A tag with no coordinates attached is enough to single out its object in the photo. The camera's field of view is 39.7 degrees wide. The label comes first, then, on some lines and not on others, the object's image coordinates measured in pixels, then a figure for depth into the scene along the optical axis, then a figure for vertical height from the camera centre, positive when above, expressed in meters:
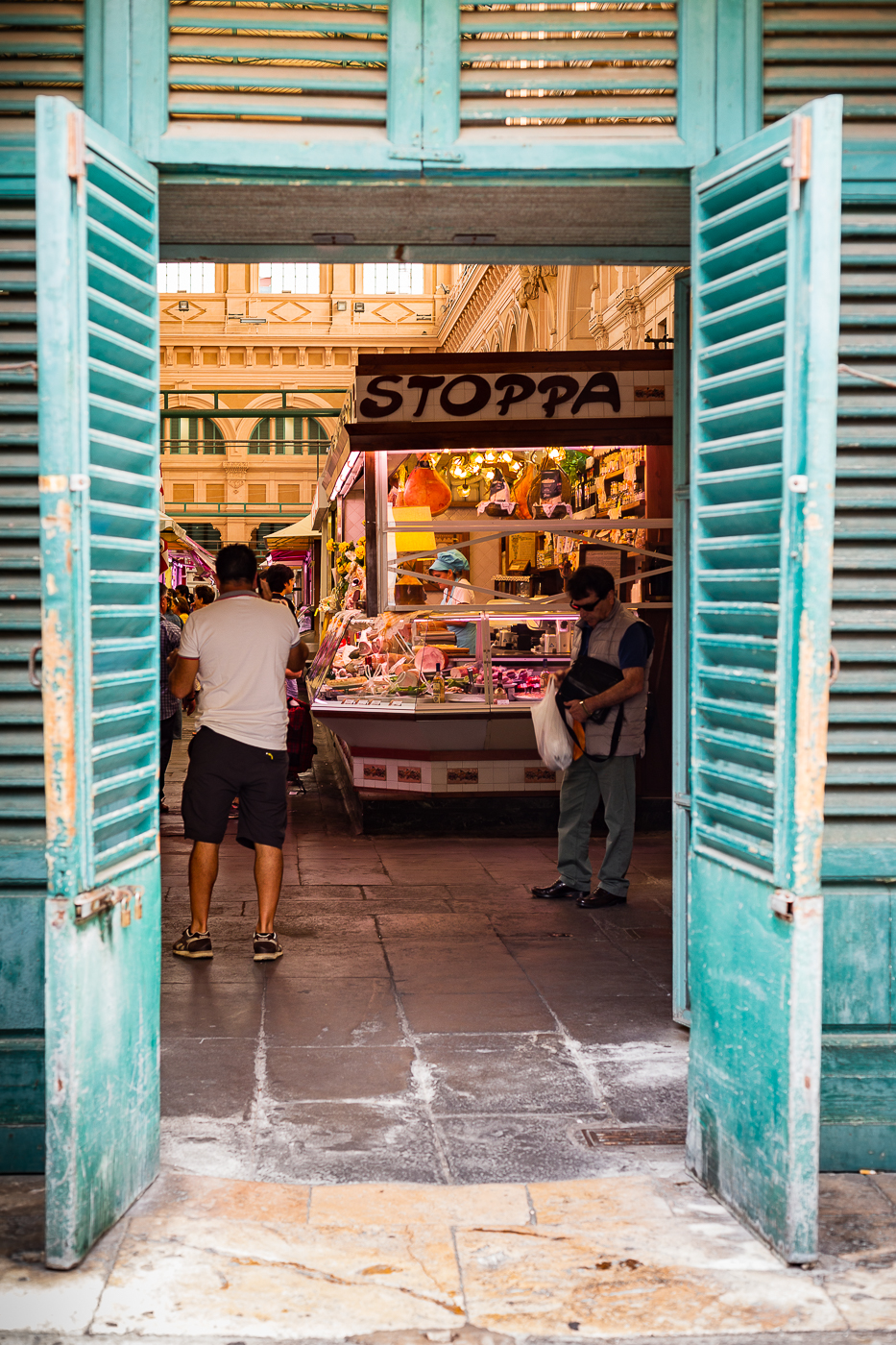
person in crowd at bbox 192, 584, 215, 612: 16.57 +0.07
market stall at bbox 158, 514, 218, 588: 17.28 +0.87
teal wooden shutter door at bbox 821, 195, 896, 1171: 3.59 -0.39
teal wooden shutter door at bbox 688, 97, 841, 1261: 2.90 -0.13
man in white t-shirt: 5.82 -0.64
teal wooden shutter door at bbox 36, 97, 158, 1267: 2.84 -0.15
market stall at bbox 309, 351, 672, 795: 8.76 +0.52
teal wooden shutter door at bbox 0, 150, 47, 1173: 3.48 -0.23
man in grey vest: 7.01 -0.80
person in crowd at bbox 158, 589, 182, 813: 8.73 -0.68
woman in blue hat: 10.02 +0.22
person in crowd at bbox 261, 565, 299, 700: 9.66 +0.16
